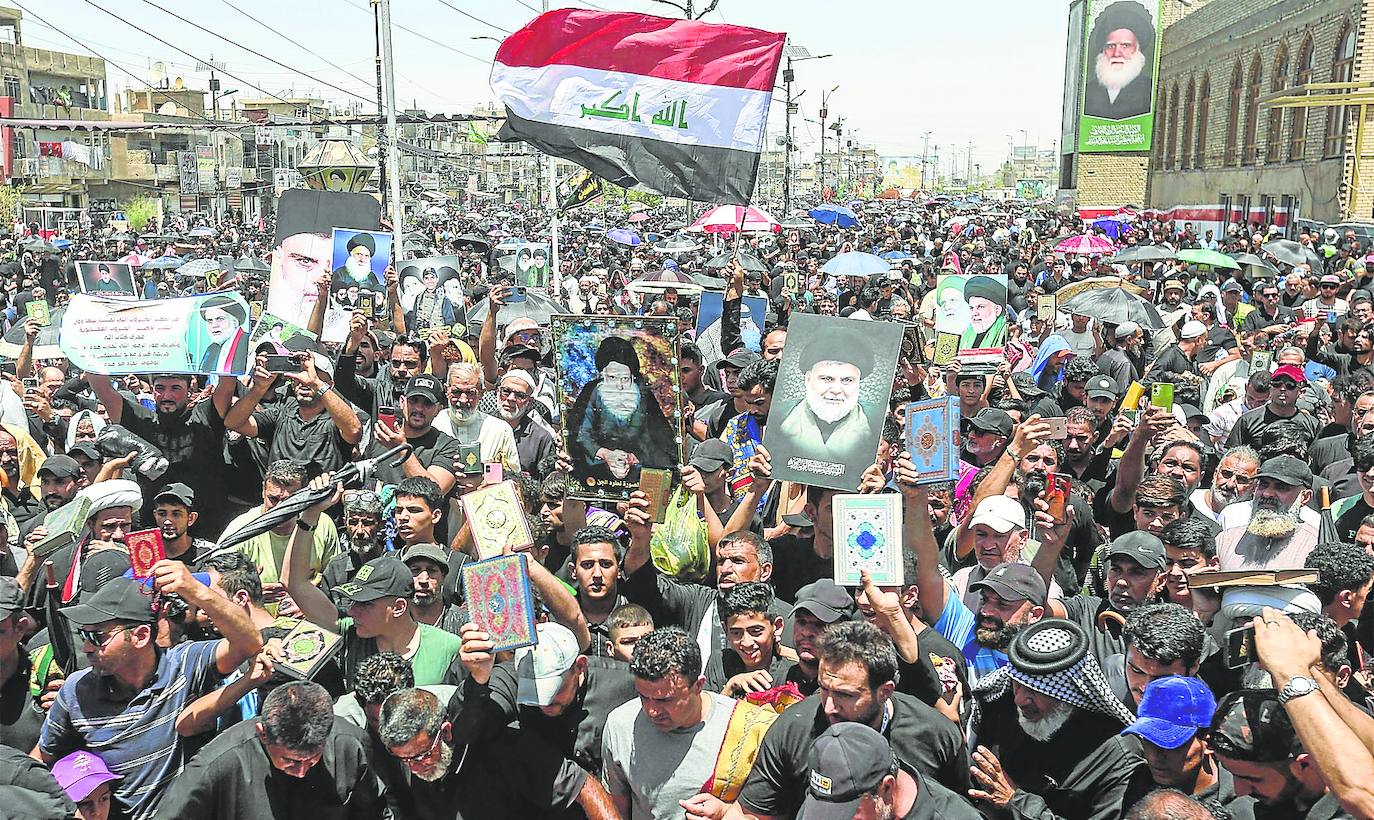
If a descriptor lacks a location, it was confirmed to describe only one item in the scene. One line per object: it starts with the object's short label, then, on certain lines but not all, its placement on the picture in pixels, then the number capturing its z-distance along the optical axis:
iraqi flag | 8.52
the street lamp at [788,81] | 29.46
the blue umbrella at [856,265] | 15.09
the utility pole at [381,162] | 29.77
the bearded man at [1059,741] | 3.73
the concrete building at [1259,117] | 35.41
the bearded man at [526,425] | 7.33
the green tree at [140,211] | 60.28
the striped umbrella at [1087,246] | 21.91
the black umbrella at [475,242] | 28.14
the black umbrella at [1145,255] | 17.48
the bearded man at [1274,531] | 5.27
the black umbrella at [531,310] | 11.80
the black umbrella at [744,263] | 18.84
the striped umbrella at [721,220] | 22.27
